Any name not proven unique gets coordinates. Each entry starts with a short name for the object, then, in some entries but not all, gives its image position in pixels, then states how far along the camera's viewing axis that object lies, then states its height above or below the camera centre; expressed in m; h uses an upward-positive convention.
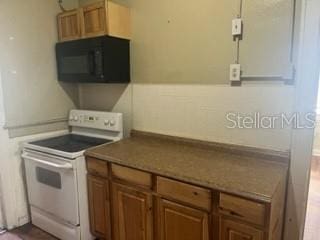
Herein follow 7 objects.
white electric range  2.02 -0.78
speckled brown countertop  1.38 -0.56
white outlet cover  1.82 +0.07
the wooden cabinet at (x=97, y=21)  2.14 +0.56
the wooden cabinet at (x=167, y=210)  1.33 -0.80
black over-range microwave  2.16 +0.21
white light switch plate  1.77 +0.39
